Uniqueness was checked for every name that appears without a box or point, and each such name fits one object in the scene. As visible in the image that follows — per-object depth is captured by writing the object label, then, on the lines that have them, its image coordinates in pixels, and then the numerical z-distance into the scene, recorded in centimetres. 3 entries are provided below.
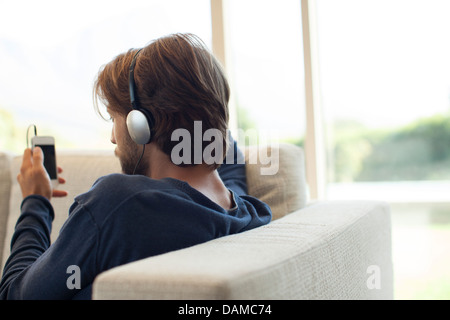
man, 74
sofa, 55
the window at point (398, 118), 213
